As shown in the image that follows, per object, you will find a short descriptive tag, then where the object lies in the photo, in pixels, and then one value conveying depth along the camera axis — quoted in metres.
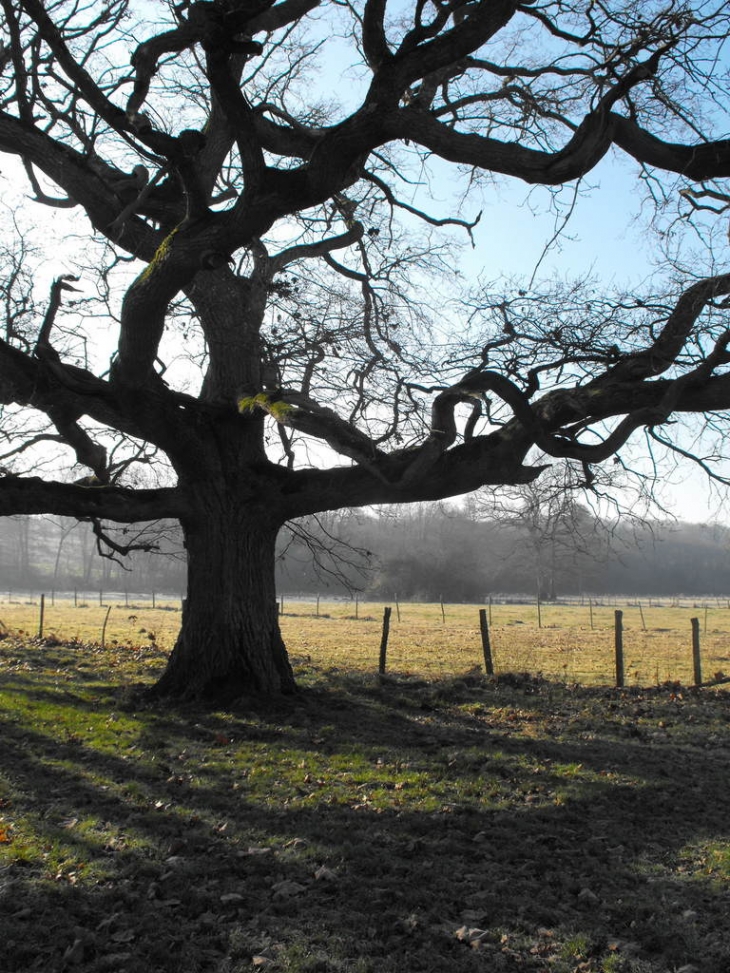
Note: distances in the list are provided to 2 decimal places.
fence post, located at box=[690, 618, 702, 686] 15.60
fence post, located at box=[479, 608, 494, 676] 16.41
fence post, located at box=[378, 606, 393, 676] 16.61
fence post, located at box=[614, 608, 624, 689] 15.83
